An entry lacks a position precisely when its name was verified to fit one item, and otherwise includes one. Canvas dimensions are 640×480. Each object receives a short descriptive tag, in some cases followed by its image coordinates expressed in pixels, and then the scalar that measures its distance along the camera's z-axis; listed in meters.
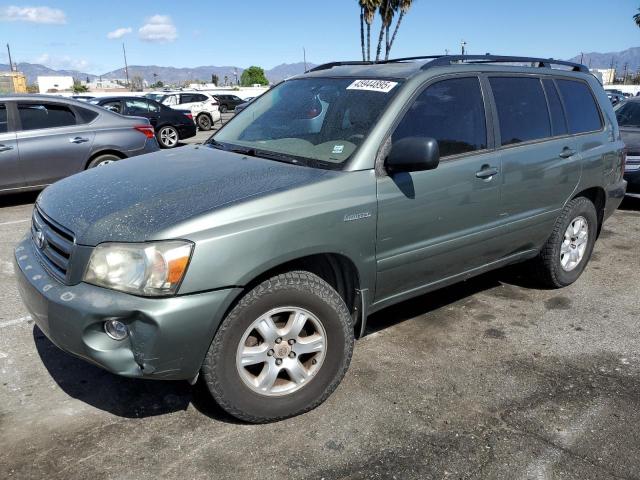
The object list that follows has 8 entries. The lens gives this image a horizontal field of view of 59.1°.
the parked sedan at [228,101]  33.53
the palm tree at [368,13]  34.12
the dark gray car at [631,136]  7.49
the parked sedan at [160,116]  15.03
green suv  2.47
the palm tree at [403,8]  34.69
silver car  7.32
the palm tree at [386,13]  34.81
